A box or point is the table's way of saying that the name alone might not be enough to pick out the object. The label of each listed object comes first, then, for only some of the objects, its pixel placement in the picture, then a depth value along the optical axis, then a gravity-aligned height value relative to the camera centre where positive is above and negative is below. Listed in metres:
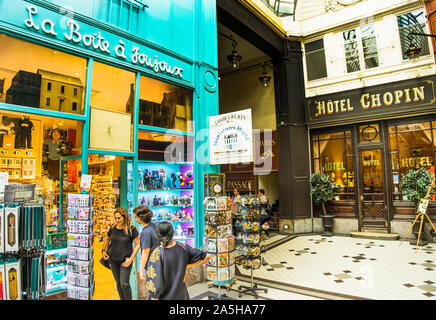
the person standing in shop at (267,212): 6.62 -0.76
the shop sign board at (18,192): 2.52 -0.06
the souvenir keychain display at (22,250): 2.29 -0.58
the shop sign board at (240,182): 10.95 +0.07
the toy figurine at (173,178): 5.18 +0.12
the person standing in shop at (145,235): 3.31 -0.63
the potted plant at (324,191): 8.94 -0.29
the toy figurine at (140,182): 4.54 +0.05
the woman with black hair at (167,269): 2.25 -0.73
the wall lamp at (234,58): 8.02 +3.81
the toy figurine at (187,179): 5.28 +0.10
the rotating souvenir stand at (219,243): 4.12 -0.94
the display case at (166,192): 4.39 -0.13
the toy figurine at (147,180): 4.67 +0.07
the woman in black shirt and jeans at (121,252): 3.28 -0.83
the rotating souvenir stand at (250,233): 4.32 -0.81
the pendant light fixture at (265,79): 9.45 +3.74
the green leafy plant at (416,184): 7.13 -0.08
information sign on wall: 4.33 +0.79
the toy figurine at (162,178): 4.97 +0.12
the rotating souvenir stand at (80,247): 3.29 -0.77
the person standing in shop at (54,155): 4.04 +0.48
